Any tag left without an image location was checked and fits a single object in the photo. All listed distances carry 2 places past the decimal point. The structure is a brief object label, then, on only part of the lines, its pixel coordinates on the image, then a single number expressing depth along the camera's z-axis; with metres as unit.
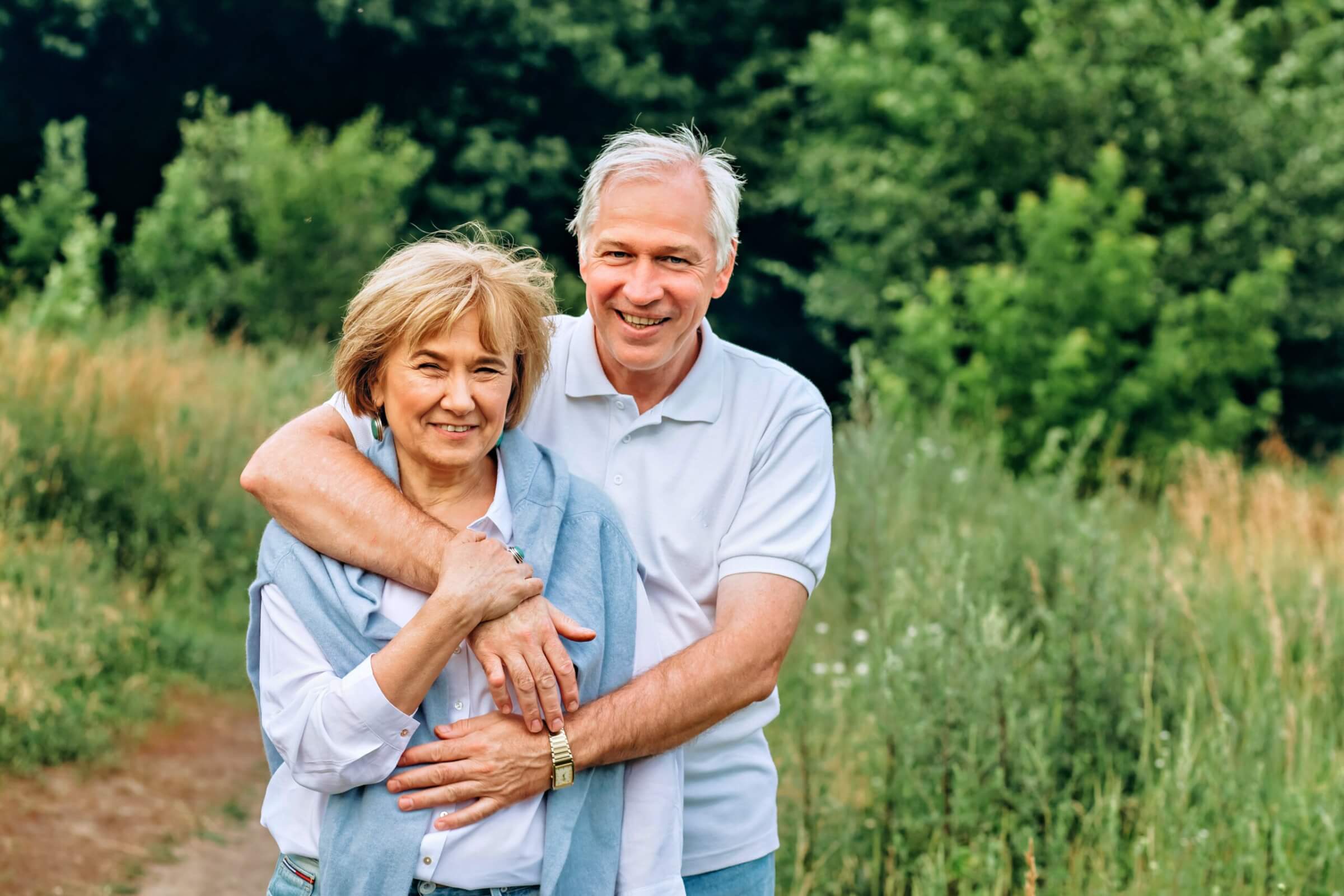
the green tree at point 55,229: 12.45
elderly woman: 2.03
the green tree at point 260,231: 14.55
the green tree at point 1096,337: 12.03
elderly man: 2.26
